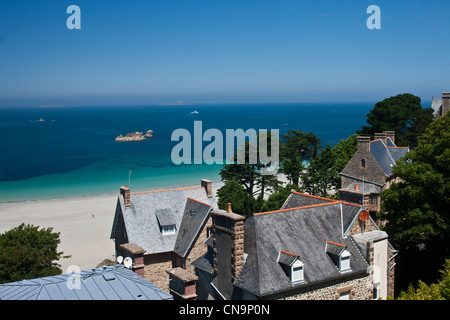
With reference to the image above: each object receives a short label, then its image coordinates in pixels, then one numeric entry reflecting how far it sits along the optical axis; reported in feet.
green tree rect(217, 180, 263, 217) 136.46
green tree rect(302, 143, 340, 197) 171.83
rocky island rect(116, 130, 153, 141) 584.81
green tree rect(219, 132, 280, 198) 179.52
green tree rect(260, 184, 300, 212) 135.13
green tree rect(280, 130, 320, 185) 224.18
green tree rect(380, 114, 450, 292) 82.12
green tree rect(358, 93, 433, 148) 219.82
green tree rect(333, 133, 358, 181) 188.55
